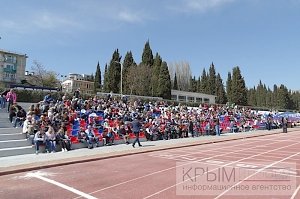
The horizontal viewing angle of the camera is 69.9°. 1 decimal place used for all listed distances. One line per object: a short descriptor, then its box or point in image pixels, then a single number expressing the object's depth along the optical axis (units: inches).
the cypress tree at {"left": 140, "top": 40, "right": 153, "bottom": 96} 1769.6
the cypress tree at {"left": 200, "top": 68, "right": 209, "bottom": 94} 2555.5
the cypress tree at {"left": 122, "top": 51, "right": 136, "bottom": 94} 1782.4
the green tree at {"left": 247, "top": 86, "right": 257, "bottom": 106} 3097.8
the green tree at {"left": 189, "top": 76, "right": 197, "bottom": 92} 2788.5
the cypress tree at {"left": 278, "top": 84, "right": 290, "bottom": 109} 2965.3
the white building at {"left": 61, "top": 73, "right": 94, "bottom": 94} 3437.2
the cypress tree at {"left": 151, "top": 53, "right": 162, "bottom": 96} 1817.8
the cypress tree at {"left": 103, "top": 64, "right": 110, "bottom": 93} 1928.0
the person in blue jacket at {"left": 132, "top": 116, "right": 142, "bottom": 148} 510.7
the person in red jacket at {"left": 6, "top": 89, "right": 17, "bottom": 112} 561.8
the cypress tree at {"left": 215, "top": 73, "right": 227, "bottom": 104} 2434.9
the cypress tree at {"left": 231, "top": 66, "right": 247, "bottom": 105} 2324.0
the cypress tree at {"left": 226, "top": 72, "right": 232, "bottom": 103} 2380.3
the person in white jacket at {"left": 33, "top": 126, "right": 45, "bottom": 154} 415.5
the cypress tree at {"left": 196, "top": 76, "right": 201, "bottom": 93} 2672.0
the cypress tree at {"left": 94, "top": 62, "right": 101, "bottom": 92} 2429.8
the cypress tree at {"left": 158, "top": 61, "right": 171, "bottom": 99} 1822.6
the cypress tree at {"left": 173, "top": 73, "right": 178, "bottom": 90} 2562.2
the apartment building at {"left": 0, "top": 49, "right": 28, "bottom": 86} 2606.9
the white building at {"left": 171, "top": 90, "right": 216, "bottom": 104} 2041.2
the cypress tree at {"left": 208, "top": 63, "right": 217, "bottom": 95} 2525.6
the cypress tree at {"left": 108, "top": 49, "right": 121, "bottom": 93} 1896.5
